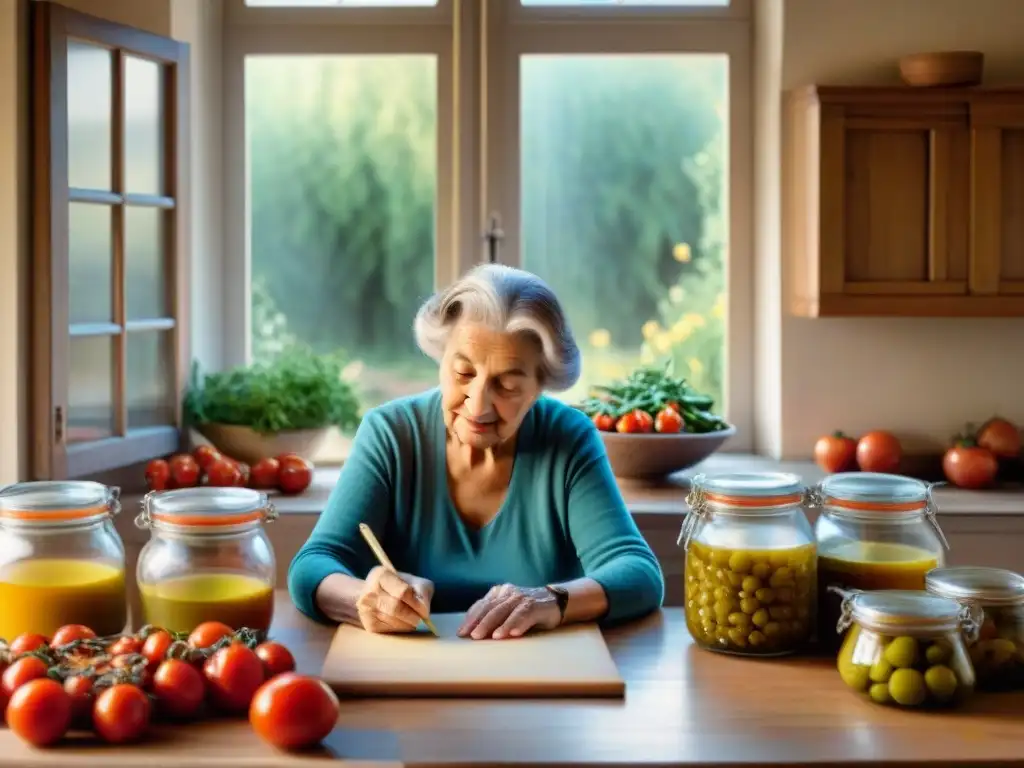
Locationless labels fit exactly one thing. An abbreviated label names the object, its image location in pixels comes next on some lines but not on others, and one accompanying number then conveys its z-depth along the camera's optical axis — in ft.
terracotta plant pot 12.94
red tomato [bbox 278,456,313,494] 12.39
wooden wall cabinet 12.39
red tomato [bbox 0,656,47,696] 5.65
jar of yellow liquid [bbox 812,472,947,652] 6.72
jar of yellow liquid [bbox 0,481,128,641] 6.57
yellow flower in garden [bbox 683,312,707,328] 14.39
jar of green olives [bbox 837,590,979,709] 5.79
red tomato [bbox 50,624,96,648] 6.08
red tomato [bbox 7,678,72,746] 5.37
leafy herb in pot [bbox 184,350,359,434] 12.96
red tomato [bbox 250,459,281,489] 12.41
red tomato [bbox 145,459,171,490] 11.97
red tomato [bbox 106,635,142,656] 5.88
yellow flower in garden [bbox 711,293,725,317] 14.39
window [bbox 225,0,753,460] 14.06
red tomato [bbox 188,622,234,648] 5.97
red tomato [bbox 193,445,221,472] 12.25
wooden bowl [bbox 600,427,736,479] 12.10
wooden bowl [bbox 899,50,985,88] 12.39
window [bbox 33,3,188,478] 11.09
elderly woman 7.88
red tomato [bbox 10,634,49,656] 5.92
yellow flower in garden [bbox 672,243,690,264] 14.33
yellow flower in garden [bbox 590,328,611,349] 14.37
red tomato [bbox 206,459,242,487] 12.09
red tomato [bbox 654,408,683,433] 12.19
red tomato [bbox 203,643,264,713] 5.69
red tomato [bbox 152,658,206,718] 5.61
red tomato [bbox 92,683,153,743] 5.41
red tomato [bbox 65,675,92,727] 5.54
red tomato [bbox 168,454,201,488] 11.98
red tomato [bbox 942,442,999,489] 12.37
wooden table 5.29
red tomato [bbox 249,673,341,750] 5.34
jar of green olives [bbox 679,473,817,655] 6.50
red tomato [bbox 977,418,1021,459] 12.82
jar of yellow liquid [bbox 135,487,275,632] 6.53
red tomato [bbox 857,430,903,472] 12.73
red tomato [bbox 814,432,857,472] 12.79
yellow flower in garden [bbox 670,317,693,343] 14.38
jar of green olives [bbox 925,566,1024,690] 6.15
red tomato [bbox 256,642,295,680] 5.96
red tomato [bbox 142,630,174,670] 5.82
